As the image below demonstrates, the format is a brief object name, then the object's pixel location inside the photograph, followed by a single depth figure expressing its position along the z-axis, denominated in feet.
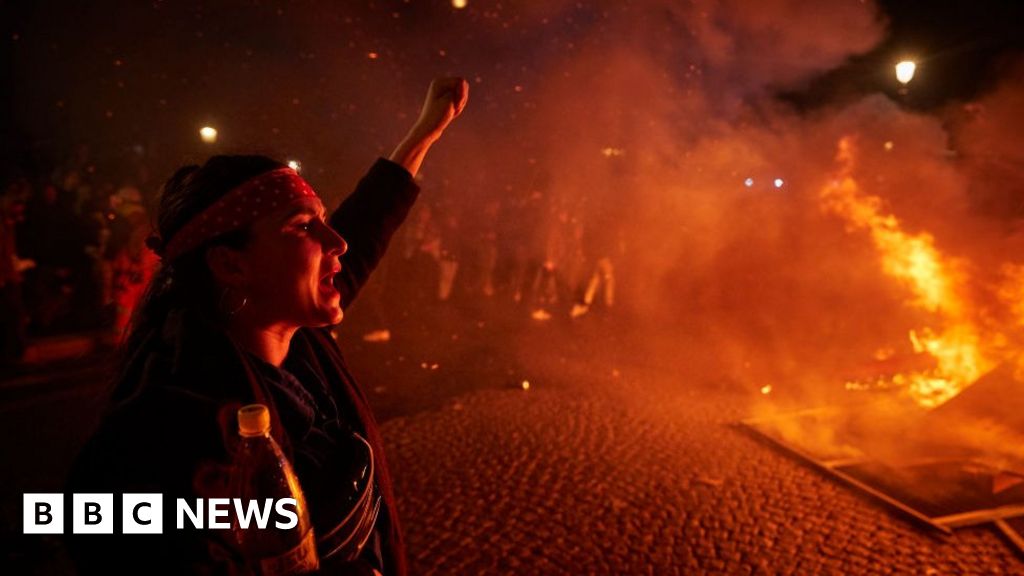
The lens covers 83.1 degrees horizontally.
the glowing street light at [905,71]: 24.63
